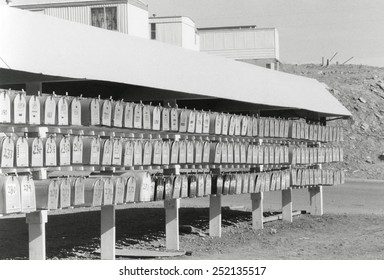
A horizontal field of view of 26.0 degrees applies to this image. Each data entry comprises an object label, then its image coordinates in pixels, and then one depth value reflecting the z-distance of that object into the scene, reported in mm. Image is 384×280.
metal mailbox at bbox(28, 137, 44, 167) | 9391
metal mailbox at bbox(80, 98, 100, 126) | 10352
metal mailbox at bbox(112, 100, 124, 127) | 10867
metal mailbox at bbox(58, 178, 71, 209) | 9859
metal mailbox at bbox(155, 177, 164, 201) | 12344
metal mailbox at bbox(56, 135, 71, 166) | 9859
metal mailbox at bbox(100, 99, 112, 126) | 10609
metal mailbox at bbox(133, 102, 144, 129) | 11402
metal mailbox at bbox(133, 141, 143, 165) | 11477
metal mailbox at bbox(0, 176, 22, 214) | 8820
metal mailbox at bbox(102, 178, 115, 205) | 10797
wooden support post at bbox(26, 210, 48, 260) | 9805
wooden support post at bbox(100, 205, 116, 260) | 11594
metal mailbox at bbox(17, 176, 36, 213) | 9188
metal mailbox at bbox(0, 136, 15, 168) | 8891
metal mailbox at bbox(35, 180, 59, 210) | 9578
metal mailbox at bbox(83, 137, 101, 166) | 10453
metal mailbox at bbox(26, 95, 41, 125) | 9359
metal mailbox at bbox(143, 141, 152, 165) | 11729
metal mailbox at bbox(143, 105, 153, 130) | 11648
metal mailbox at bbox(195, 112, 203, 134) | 13109
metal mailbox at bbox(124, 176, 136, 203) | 11344
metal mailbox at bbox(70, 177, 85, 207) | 10195
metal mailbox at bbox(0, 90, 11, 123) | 8938
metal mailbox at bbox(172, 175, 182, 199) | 12820
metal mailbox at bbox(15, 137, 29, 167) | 9156
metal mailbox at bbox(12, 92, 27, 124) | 9133
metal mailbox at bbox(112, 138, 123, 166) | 10969
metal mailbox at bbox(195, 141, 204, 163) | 13188
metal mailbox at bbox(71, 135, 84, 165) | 10156
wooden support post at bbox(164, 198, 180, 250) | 13156
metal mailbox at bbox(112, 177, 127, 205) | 11078
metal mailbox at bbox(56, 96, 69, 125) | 9828
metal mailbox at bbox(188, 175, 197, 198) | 13320
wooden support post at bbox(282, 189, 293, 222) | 17781
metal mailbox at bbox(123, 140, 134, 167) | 11242
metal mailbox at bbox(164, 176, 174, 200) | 12547
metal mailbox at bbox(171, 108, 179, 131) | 12414
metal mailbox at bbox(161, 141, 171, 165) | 12195
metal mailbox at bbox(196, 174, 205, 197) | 13555
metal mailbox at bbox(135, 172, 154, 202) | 11742
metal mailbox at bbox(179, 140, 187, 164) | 12711
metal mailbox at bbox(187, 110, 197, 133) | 12844
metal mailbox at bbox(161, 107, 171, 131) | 12141
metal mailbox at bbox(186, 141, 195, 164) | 12945
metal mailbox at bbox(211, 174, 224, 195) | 14273
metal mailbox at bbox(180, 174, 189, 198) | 13023
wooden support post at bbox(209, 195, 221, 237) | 14945
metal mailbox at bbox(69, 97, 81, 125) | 10094
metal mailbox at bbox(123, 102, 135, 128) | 11164
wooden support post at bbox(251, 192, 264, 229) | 16348
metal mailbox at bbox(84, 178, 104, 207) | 10508
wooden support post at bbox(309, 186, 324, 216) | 18766
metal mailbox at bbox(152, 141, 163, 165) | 11984
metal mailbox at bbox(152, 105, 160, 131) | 11891
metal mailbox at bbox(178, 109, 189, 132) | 12688
